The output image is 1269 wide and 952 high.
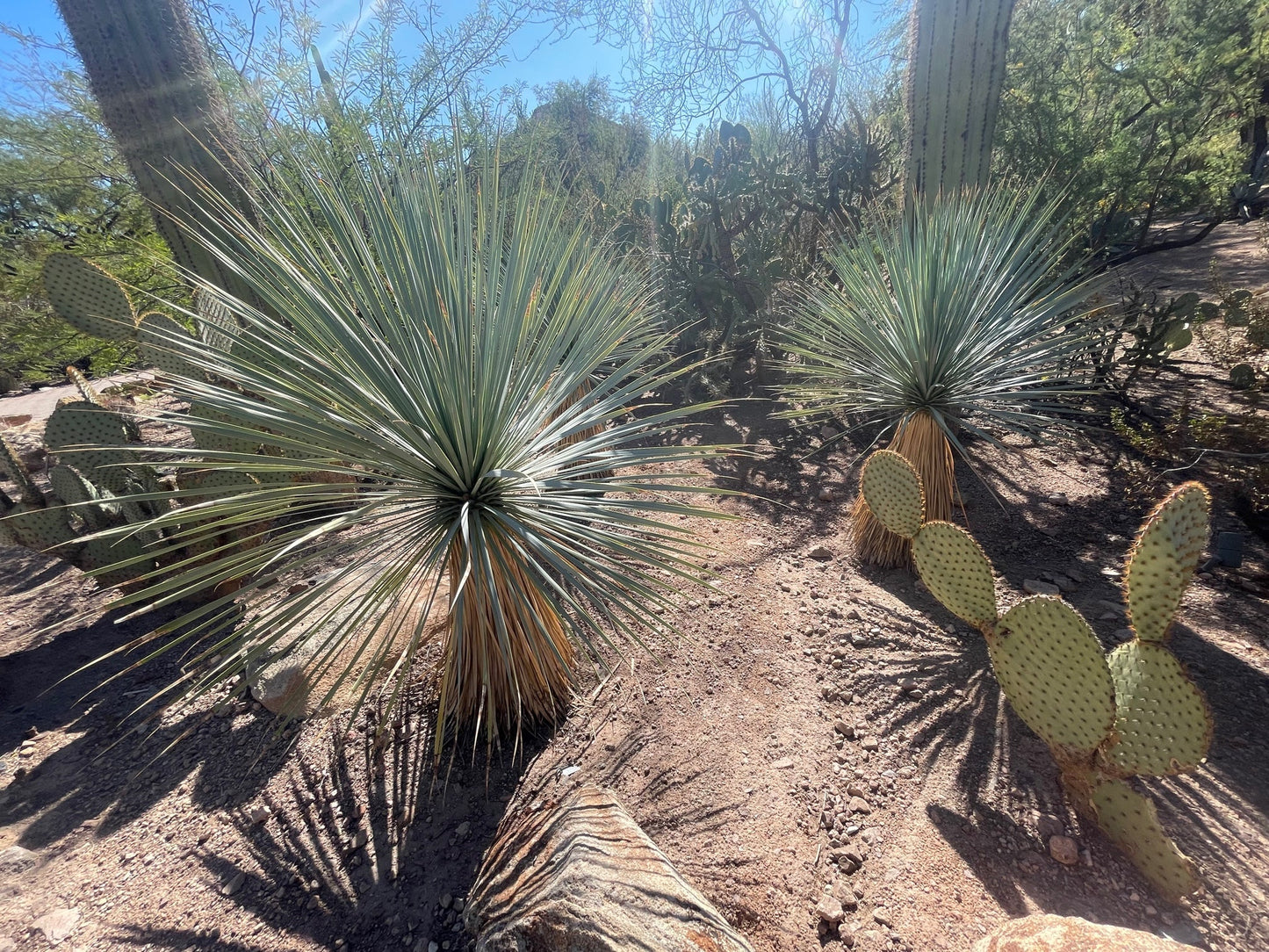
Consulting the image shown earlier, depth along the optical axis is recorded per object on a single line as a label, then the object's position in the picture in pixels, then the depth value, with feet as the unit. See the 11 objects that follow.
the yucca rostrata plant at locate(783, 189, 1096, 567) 7.46
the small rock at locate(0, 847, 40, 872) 5.11
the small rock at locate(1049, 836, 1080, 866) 4.42
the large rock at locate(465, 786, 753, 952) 3.52
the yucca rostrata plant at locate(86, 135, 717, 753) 4.29
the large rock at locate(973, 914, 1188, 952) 3.15
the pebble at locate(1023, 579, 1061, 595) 7.63
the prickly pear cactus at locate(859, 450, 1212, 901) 4.07
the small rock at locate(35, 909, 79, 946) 4.48
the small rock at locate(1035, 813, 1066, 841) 4.65
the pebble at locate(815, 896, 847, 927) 4.21
